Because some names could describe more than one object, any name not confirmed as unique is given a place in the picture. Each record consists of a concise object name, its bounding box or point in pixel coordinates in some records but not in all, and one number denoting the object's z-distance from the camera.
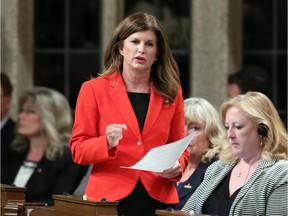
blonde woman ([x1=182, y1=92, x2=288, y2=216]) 10.30
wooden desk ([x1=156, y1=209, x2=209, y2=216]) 8.87
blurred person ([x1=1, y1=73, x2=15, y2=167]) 16.02
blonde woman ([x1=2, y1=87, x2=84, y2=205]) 15.09
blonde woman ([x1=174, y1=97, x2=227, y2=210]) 12.41
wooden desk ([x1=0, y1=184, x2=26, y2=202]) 11.40
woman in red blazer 9.76
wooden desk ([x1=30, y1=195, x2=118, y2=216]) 9.21
